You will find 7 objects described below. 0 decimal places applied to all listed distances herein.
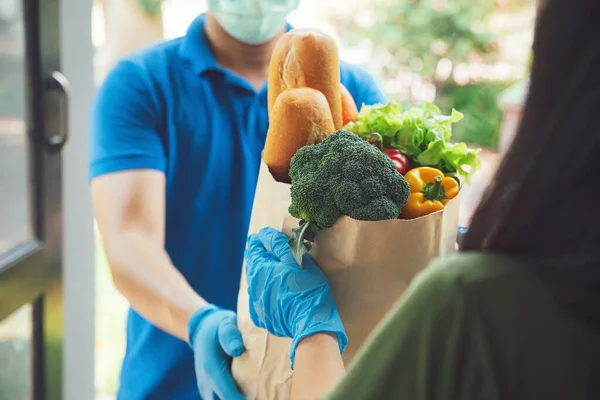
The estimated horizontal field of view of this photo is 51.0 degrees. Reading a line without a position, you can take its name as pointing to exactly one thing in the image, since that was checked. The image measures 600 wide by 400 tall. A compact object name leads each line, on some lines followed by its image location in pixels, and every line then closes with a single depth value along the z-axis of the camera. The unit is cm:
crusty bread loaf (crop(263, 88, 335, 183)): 91
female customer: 49
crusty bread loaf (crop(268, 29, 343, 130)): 97
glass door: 177
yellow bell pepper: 88
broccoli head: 83
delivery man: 119
